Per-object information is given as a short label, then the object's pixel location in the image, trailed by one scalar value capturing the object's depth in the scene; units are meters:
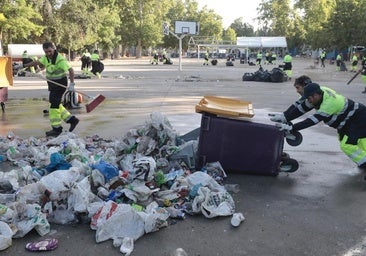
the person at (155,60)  48.75
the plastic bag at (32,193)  4.32
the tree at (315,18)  63.09
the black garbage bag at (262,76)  22.42
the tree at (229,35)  124.88
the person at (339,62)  37.35
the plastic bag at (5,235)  3.65
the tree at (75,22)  44.03
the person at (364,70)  15.60
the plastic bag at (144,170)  4.83
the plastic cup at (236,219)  4.20
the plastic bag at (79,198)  4.21
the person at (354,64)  32.61
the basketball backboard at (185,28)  43.85
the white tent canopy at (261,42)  64.66
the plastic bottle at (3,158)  6.22
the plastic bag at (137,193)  4.52
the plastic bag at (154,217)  3.97
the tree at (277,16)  99.31
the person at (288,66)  24.12
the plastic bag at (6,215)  3.99
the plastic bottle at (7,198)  4.43
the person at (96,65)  24.61
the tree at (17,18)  36.16
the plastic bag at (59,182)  4.36
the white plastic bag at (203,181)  4.82
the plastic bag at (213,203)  4.38
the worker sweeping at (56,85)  7.98
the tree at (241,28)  140.25
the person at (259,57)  43.78
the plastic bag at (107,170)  4.89
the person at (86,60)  26.39
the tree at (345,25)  52.34
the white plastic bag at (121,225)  3.88
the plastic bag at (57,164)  5.20
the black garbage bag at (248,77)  23.11
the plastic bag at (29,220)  3.91
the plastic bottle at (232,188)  5.11
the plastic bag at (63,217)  4.20
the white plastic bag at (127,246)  3.63
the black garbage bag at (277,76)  22.11
